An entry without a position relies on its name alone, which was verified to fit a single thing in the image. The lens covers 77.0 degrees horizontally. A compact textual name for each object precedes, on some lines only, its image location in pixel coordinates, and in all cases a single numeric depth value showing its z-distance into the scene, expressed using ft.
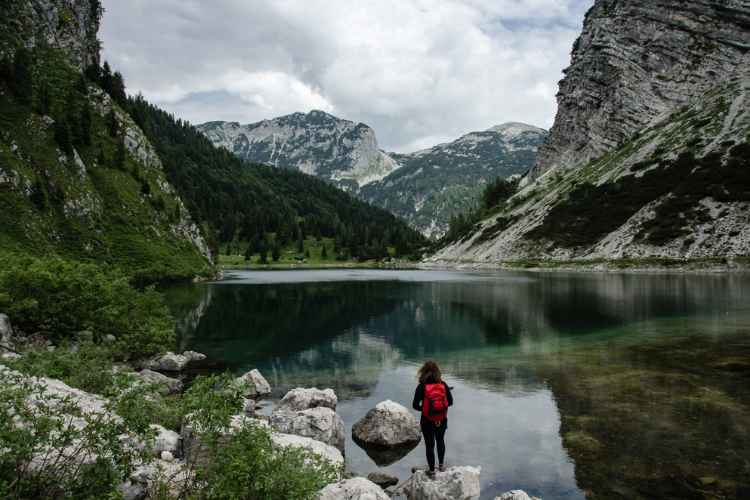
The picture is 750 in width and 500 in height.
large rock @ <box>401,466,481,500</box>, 46.39
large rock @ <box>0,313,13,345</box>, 79.18
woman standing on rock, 51.24
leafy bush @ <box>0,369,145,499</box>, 27.45
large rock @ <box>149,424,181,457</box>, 46.22
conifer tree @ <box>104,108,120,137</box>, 361.96
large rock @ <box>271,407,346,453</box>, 61.93
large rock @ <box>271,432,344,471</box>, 49.16
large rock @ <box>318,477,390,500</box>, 38.52
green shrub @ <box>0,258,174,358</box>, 90.41
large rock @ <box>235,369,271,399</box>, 87.10
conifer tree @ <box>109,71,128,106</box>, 422.65
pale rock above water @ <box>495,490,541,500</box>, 42.92
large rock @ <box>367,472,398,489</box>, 53.31
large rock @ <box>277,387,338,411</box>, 73.56
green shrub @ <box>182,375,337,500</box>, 31.65
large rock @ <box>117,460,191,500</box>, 33.19
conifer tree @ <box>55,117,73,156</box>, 280.72
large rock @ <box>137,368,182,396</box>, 86.88
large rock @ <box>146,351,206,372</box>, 104.37
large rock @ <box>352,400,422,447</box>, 65.51
